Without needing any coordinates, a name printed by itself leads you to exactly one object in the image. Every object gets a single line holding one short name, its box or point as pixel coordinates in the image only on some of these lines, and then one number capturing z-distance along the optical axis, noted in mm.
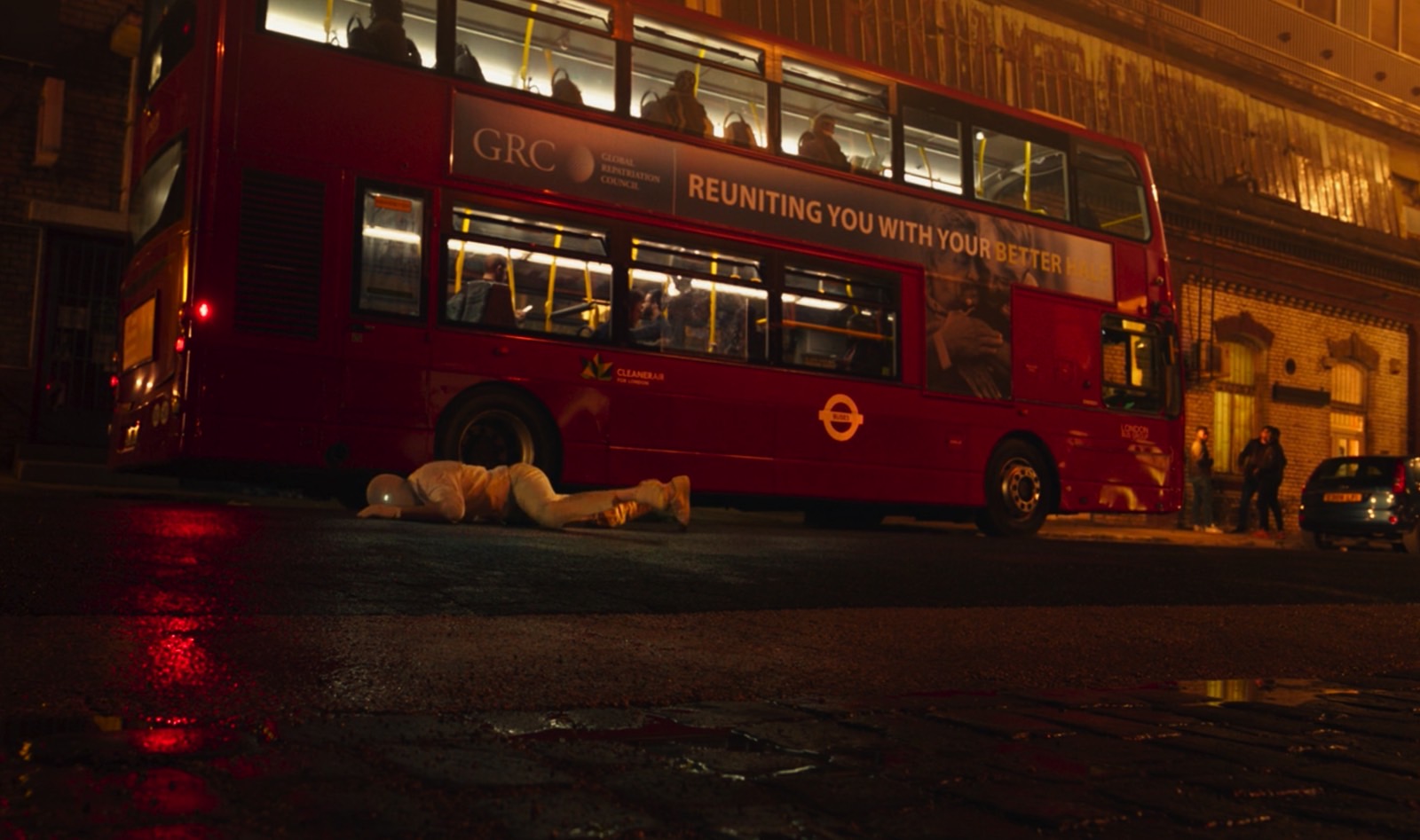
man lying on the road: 7992
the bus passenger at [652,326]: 10641
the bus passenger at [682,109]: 10898
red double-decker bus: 8914
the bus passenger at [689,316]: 10852
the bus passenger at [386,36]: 9406
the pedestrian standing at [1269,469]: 19406
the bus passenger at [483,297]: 9664
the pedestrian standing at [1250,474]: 19531
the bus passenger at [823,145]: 11805
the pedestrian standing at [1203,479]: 20016
